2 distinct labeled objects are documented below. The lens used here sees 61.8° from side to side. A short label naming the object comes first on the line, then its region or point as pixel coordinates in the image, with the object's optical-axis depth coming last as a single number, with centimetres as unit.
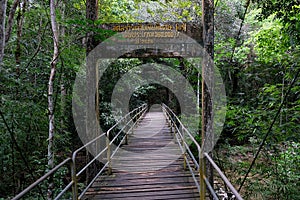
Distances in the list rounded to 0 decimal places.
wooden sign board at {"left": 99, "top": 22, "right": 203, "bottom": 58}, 552
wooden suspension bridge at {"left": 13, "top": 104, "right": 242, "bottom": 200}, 396
